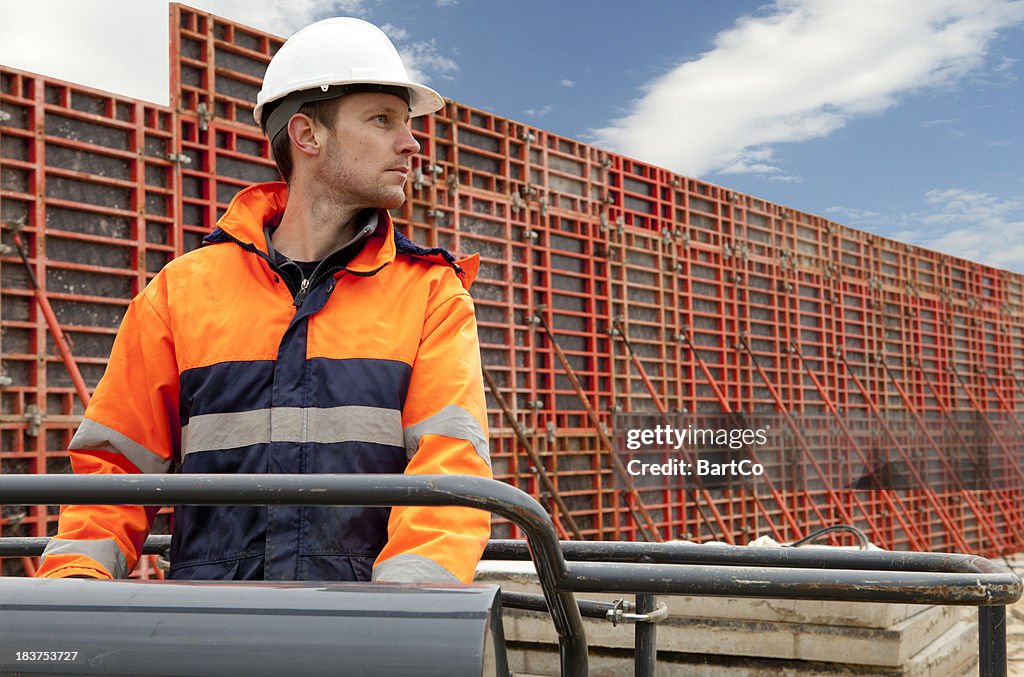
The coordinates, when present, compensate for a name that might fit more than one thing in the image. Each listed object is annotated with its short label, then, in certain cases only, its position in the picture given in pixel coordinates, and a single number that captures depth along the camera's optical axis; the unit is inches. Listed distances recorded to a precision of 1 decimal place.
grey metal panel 51.2
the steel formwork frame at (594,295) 264.8
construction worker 76.5
